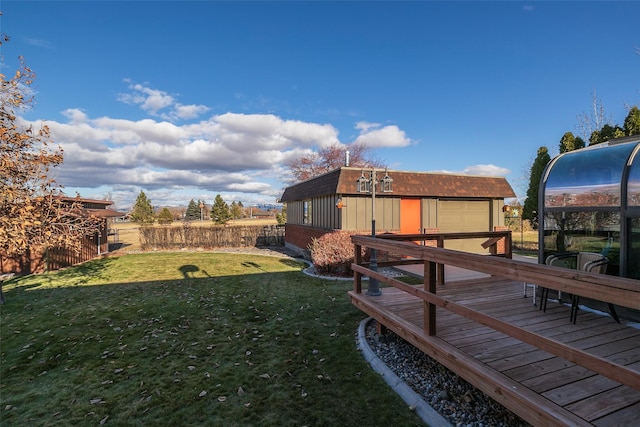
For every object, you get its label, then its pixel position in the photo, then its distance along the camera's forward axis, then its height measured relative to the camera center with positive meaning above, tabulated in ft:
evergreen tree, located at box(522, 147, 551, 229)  54.48 +4.96
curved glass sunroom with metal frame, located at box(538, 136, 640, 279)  12.05 +0.33
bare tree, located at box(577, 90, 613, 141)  58.70 +19.22
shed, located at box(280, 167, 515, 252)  40.34 +1.36
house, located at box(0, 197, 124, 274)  36.42 -5.88
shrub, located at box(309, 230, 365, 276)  31.81 -4.72
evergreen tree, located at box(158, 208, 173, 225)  138.92 -0.77
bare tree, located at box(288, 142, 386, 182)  100.53 +19.48
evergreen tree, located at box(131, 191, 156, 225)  134.82 +2.27
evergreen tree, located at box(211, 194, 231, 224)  119.24 +2.45
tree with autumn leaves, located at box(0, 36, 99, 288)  20.27 +2.89
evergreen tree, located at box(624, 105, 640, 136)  36.96 +11.80
